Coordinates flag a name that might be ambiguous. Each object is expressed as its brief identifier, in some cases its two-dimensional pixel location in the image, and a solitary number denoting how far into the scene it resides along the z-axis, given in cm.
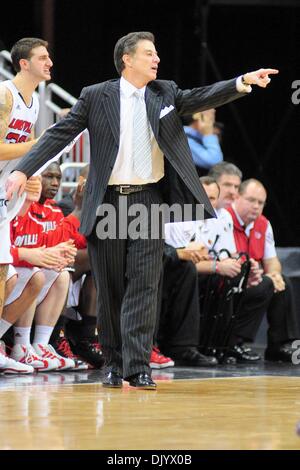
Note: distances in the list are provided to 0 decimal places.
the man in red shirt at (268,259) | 1611
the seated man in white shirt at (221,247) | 1521
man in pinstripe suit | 1105
